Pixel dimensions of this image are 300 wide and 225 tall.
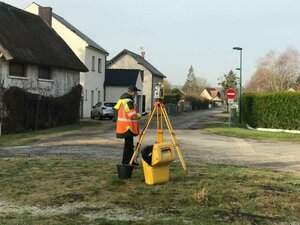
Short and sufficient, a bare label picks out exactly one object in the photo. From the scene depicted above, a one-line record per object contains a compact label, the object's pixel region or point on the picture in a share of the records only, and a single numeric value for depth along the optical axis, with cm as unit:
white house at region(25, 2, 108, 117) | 4084
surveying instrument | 957
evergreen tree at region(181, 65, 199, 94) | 13825
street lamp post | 4233
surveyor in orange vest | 965
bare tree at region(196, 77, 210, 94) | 16077
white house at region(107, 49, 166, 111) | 6372
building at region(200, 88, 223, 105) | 16925
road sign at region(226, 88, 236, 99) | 3573
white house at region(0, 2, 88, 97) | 2534
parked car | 3997
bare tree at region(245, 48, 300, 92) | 8950
